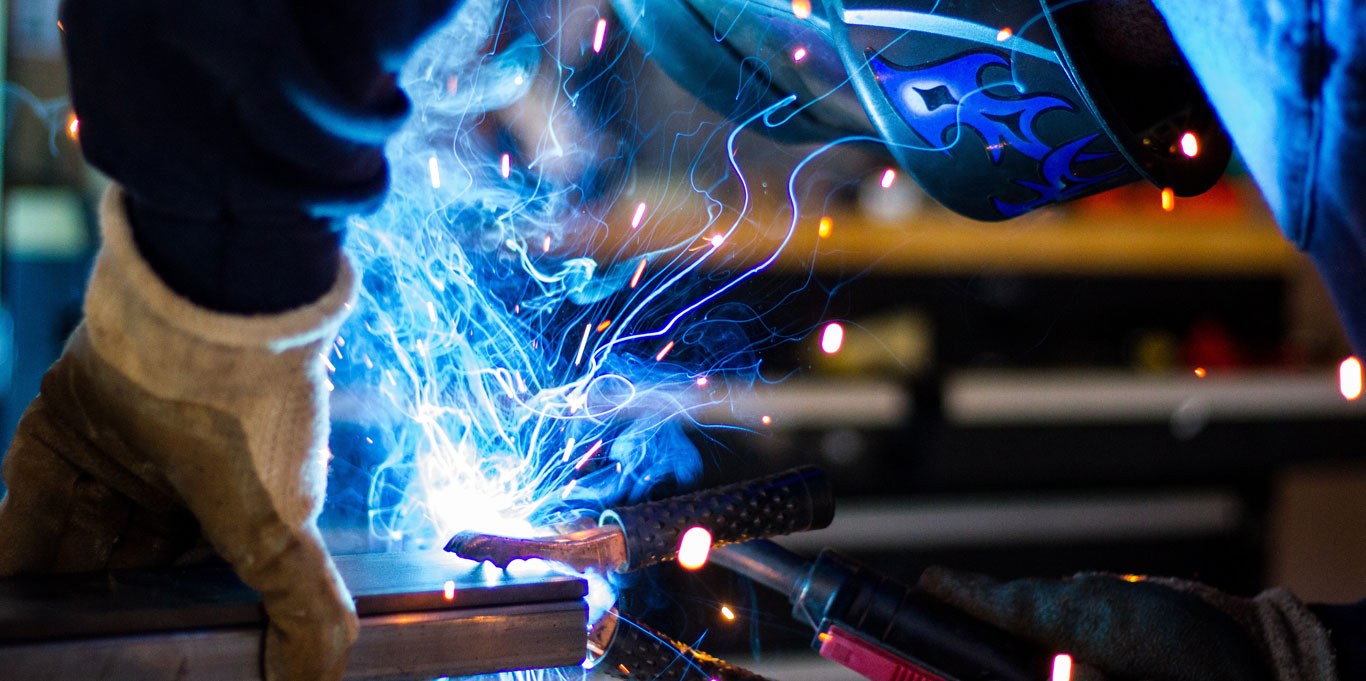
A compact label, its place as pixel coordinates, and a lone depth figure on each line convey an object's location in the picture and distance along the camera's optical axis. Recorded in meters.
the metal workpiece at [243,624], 1.32
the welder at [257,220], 1.28
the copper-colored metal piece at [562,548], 1.40
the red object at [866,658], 1.43
